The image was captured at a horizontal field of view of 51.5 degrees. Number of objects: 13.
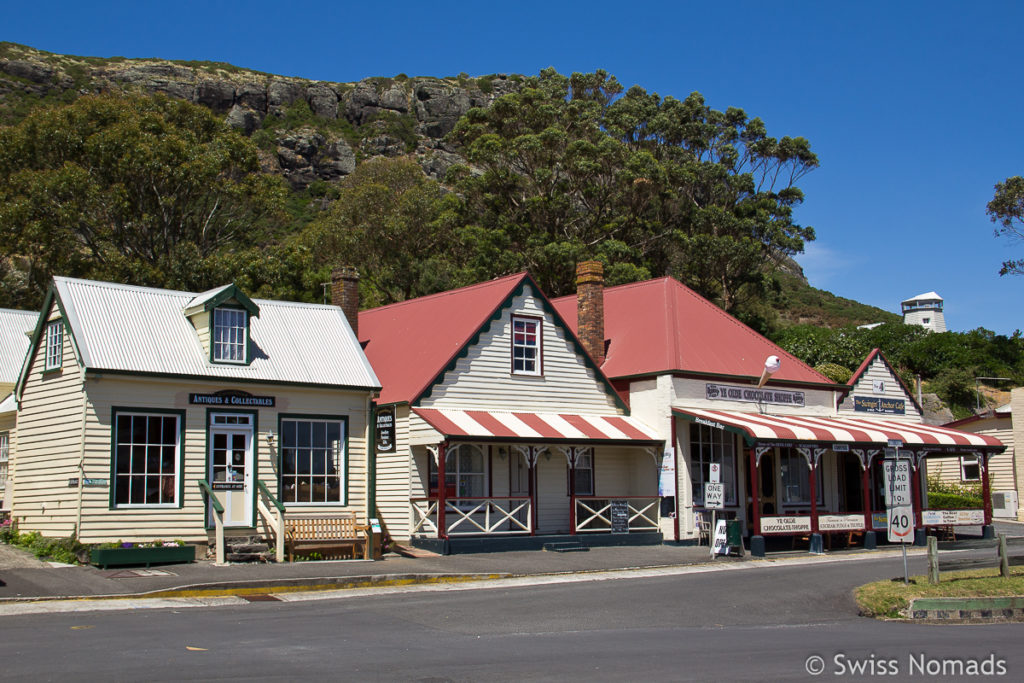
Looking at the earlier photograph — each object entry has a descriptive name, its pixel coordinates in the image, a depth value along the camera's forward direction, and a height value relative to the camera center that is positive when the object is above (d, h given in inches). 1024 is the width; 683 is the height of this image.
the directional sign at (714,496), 975.0 -24.1
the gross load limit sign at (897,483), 697.6 -10.5
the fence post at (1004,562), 722.2 -65.5
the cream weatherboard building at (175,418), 828.6 +49.1
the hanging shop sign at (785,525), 1027.3 -55.5
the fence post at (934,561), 691.4 -61.6
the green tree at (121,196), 1588.3 +442.0
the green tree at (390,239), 1969.7 +464.0
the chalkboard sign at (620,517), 1065.5 -46.2
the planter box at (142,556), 774.5 -57.5
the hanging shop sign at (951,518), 1154.7 -57.2
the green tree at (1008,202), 1861.5 +460.6
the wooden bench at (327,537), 863.5 -50.7
